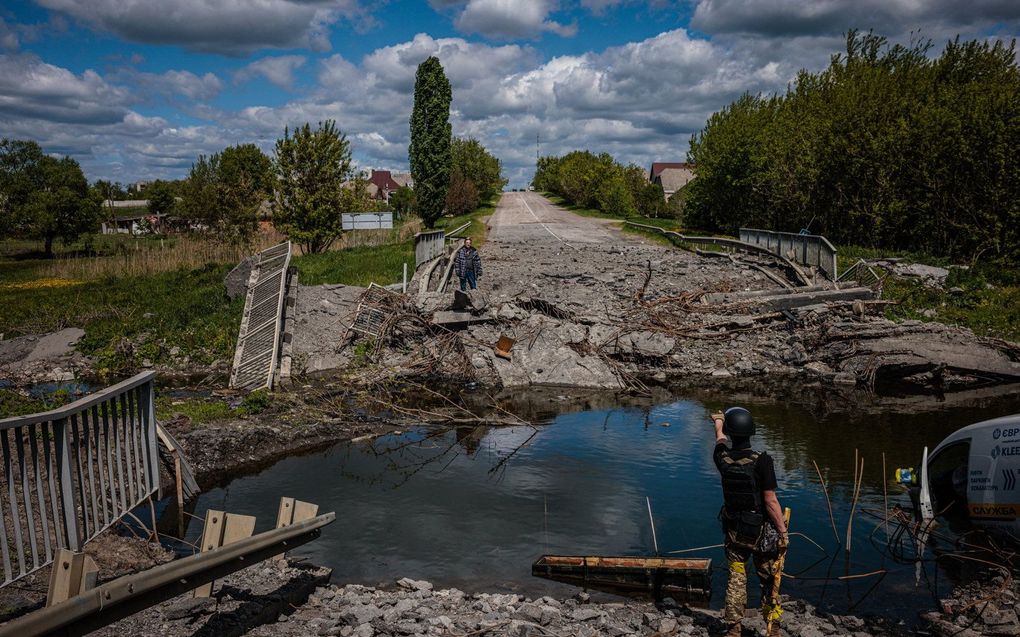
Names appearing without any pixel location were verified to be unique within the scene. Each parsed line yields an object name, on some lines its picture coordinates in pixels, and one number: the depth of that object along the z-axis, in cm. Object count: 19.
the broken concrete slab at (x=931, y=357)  1544
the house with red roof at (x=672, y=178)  9631
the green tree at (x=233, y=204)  3303
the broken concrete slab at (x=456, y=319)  1708
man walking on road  1994
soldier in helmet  580
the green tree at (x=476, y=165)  8100
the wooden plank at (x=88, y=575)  420
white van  686
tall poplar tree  4997
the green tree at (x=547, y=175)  10327
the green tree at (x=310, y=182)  2962
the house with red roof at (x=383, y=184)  12225
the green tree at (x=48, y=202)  5091
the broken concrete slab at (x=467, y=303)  1712
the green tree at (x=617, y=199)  6028
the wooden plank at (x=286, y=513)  623
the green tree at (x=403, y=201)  7799
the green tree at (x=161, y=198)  7894
